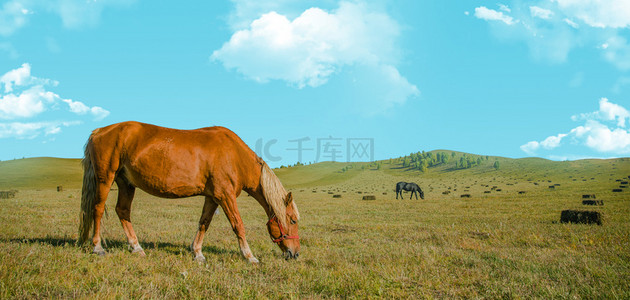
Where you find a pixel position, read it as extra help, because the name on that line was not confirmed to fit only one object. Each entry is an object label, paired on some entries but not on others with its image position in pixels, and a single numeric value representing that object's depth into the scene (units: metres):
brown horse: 6.89
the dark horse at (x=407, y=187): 44.43
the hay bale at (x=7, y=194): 26.99
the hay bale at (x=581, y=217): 13.09
